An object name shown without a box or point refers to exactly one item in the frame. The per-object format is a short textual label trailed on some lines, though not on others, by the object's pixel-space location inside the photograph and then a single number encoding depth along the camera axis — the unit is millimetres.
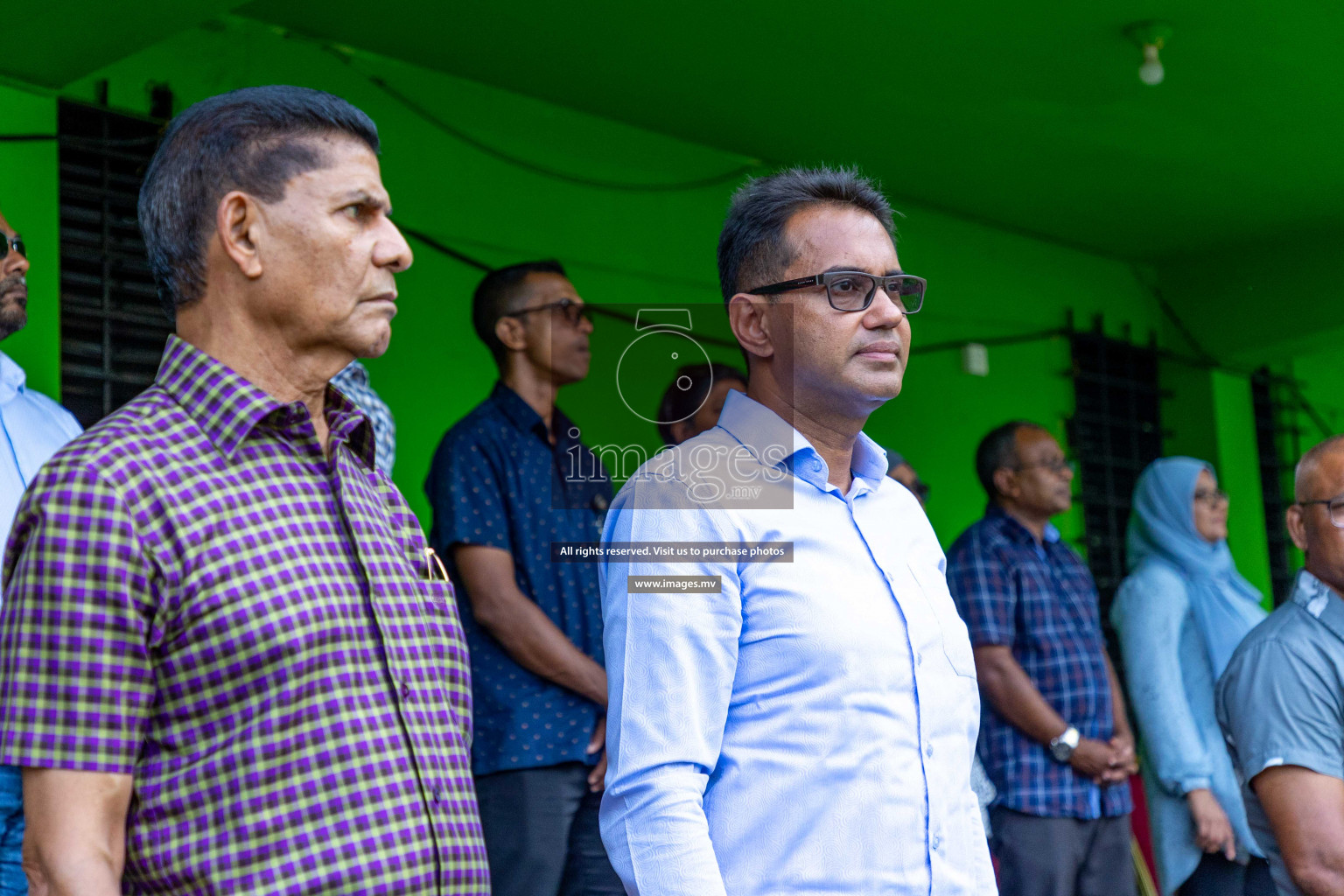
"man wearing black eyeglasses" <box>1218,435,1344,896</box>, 2535
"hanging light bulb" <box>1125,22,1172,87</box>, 4301
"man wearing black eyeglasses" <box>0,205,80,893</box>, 2395
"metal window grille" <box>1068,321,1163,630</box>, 6480
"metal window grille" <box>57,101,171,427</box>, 3574
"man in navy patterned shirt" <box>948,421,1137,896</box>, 3730
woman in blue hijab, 3881
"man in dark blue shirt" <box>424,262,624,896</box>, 2902
